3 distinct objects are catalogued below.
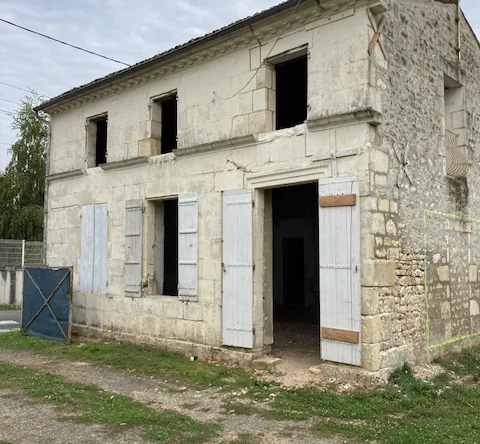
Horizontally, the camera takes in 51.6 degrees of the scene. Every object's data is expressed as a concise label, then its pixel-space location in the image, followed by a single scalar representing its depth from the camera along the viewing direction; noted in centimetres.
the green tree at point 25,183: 2538
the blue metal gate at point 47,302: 1002
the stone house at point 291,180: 658
